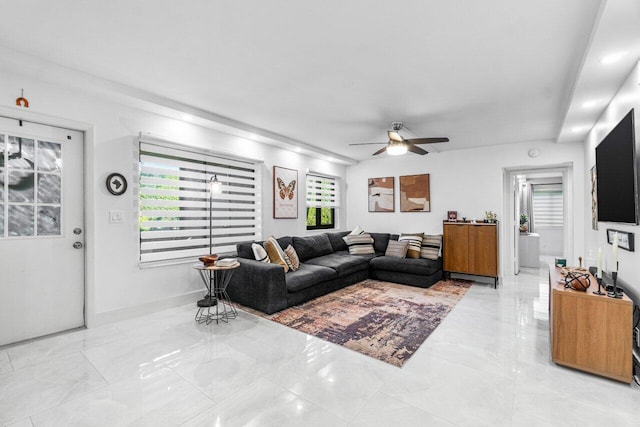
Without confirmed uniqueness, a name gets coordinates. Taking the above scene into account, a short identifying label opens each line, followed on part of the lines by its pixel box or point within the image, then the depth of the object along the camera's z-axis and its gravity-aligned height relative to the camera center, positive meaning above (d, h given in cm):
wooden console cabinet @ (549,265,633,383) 209 -89
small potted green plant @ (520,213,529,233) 730 -21
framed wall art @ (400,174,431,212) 608 +45
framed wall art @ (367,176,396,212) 654 +47
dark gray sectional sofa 354 -85
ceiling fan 388 +99
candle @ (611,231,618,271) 213 -28
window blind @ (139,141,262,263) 358 +17
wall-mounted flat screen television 222 +33
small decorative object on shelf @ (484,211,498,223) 519 -5
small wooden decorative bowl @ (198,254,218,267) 335 -52
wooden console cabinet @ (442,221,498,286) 495 -60
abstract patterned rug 270 -119
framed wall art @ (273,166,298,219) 520 +42
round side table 332 -109
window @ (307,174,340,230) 622 +31
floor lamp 376 +30
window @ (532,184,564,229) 809 +25
